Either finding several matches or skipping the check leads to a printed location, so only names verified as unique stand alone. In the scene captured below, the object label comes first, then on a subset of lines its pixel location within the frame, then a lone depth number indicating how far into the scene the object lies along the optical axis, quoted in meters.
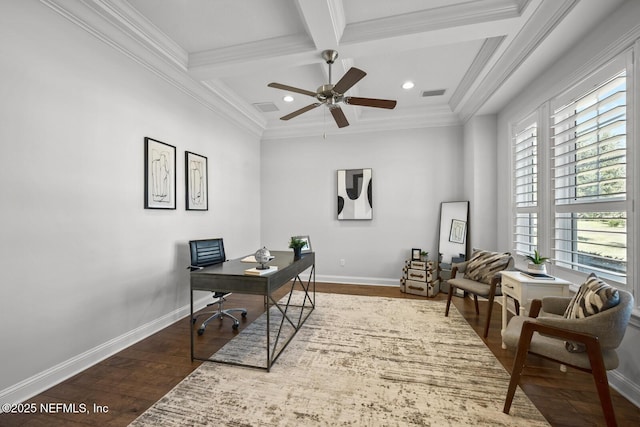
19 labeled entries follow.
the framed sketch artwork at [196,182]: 3.38
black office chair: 3.06
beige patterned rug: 1.67
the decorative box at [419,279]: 4.13
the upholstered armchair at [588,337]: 1.50
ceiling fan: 2.34
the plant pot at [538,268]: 2.46
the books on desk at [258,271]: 2.16
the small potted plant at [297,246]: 3.09
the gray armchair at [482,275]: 2.76
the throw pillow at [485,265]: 3.01
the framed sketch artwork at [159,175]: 2.81
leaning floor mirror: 4.32
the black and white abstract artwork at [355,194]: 4.88
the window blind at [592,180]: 2.04
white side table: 2.27
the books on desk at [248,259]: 2.91
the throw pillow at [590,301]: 1.60
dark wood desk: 2.13
